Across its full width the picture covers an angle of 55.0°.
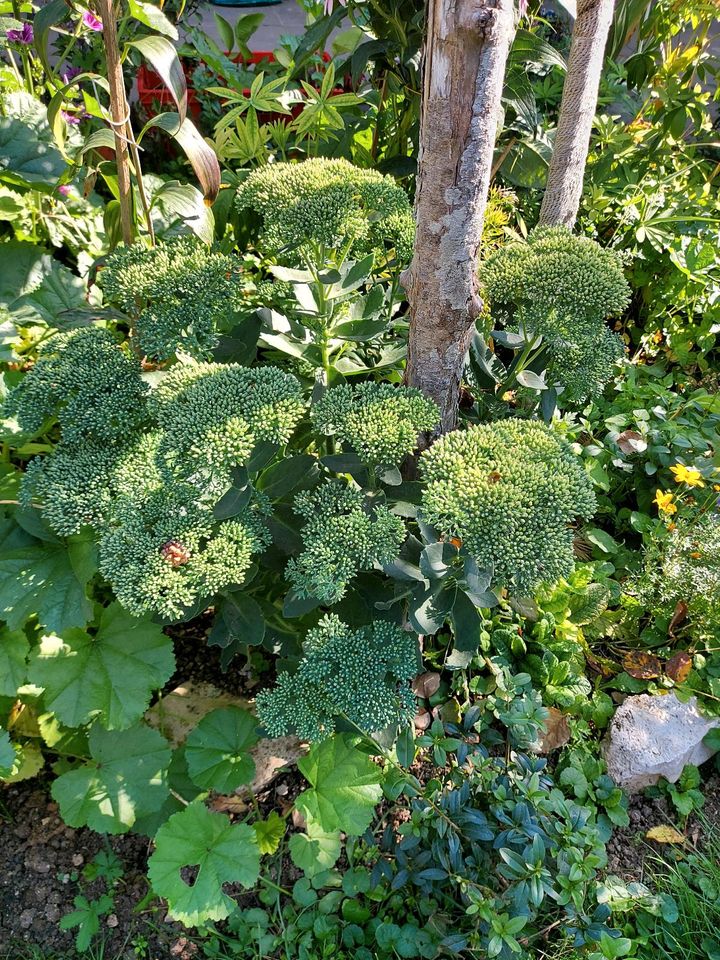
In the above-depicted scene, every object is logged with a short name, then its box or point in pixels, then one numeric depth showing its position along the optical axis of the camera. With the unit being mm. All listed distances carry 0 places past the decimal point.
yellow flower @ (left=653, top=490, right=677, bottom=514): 1761
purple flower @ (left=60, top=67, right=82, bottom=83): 2855
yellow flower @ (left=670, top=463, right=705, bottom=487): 1766
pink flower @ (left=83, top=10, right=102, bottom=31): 1775
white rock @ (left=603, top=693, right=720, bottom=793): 1592
